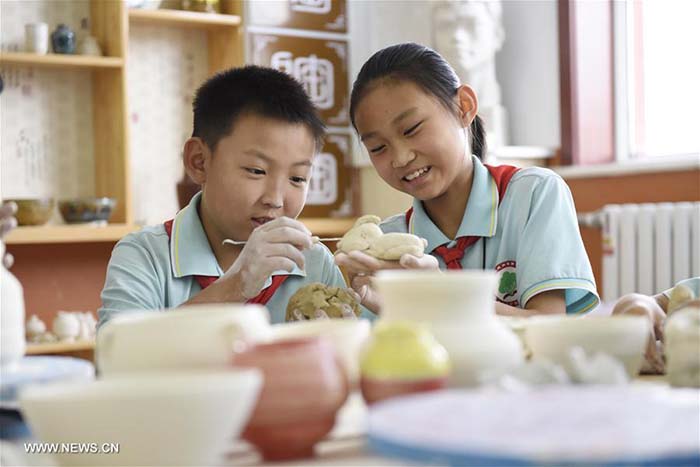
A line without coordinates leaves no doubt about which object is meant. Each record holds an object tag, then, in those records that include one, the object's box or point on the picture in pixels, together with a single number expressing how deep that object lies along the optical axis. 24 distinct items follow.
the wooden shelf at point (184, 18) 5.54
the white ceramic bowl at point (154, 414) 1.20
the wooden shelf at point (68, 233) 5.06
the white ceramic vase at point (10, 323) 1.47
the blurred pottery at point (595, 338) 1.51
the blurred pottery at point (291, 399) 1.26
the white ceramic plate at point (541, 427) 1.13
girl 2.49
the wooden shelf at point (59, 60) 5.20
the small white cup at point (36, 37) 5.29
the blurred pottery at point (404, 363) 1.32
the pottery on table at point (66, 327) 5.23
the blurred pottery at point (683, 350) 1.52
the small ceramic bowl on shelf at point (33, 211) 5.06
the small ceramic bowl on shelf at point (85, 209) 5.22
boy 2.45
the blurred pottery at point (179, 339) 1.29
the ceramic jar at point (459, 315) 1.39
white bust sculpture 5.67
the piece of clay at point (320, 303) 2.07
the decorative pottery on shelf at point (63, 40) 5.34
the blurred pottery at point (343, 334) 1.40
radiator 5.11
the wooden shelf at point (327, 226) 5.92
